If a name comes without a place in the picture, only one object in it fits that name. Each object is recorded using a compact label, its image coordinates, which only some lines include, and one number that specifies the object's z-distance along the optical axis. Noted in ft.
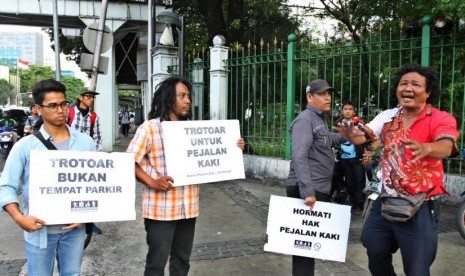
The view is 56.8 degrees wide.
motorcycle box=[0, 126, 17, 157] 46.44
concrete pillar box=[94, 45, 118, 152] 46.11
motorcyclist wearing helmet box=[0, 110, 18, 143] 47.96
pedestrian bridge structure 44.50
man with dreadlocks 9.62
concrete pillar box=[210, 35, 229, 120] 29.55
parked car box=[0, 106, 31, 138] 62.60
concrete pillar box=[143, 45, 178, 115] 33.47
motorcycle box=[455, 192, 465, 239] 15.82
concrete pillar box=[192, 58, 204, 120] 32.68
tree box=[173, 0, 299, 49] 37.09
